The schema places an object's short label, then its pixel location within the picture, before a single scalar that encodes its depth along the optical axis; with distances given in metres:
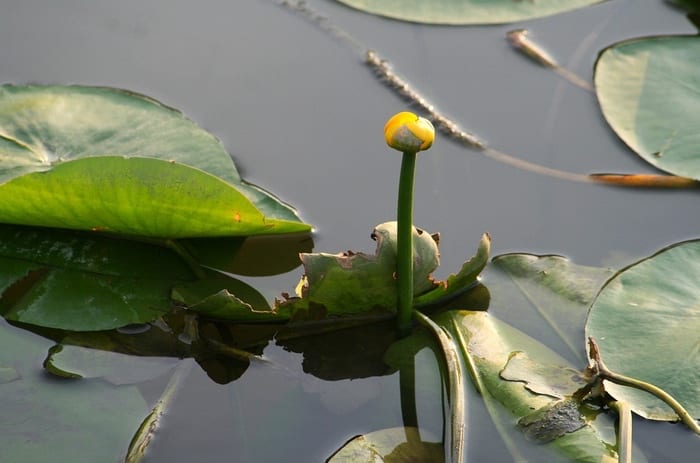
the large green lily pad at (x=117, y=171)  3.91
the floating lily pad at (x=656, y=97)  4.10
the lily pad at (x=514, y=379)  3.88
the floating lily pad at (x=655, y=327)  3.90
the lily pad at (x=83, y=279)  3.94
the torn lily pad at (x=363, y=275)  3.91
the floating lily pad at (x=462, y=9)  4.27
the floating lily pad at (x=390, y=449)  3.86
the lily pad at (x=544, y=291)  3.97
